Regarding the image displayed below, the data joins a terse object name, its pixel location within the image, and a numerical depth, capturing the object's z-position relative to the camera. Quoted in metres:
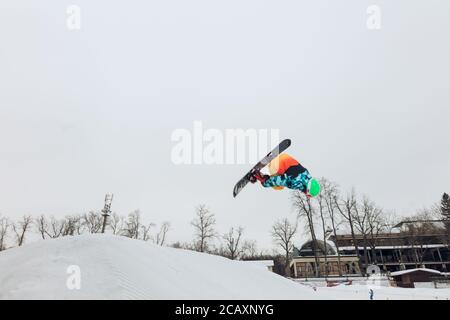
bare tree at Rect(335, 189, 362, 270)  46.31
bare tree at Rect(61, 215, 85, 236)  57.80
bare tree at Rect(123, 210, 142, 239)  56.66
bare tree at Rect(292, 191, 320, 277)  45.81
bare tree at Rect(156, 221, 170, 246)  58.66
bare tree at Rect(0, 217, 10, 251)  56.65
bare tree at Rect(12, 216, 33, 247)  56.22
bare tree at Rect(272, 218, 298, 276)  57.94
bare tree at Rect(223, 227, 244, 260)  59.55
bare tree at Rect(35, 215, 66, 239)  59.03
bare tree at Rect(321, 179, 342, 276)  46.41
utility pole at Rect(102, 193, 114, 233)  31.65
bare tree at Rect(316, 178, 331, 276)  46.04
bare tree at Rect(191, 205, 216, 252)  54.31
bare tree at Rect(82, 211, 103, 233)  57.15
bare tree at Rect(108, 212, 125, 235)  58.98
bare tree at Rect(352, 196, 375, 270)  46.75
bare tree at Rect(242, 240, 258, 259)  72.96
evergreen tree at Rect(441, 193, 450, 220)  58.05
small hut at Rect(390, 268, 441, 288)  34.17
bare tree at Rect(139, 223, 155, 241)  56.69
